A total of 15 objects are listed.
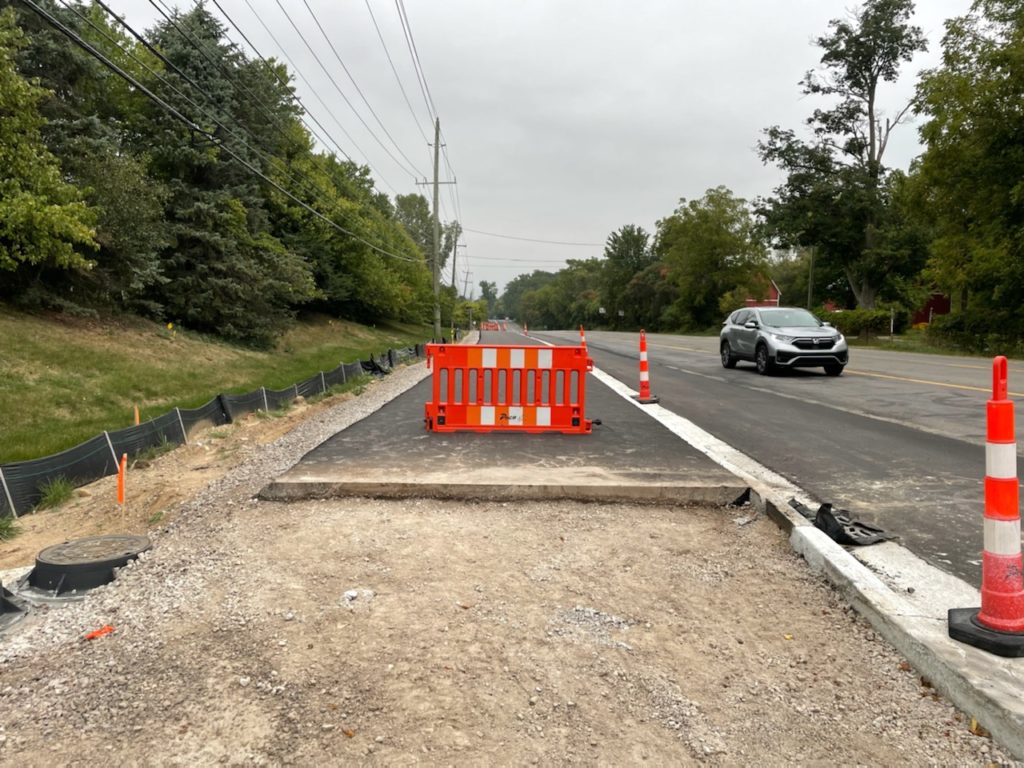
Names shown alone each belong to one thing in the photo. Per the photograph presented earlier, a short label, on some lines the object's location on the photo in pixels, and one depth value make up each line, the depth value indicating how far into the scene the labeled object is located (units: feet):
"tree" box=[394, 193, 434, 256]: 321.73
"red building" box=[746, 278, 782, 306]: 243.40
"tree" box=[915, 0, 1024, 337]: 81.61
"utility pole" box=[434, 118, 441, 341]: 124.02
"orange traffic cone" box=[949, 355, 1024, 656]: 8.96
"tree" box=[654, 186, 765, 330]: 245.24
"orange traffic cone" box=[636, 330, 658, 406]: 34.30
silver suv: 48.73
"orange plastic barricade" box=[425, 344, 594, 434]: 25.30
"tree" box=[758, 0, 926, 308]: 143.43
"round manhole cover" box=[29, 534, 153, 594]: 12.07
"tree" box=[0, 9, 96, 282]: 45.60
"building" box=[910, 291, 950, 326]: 194.36
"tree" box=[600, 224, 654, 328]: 357.02
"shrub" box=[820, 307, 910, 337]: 120.26
